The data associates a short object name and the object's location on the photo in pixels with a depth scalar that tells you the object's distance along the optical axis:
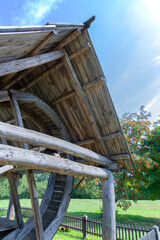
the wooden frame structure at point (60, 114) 3.00
